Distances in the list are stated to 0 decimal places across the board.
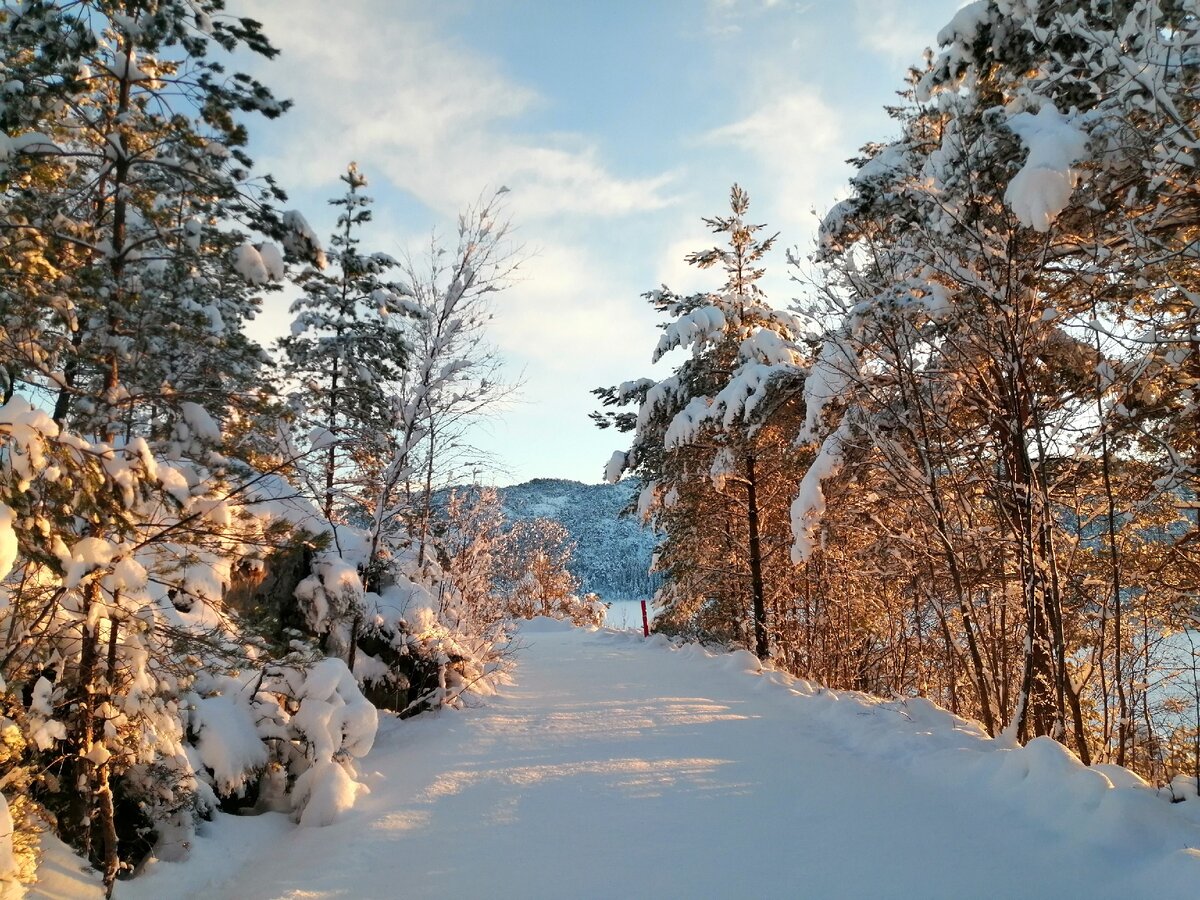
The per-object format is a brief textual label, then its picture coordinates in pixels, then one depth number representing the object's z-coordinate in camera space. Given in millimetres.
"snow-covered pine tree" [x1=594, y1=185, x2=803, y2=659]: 10398
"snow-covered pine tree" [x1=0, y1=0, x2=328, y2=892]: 3176
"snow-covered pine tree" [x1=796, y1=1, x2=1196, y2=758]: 3719
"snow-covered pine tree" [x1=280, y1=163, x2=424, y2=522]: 7812
